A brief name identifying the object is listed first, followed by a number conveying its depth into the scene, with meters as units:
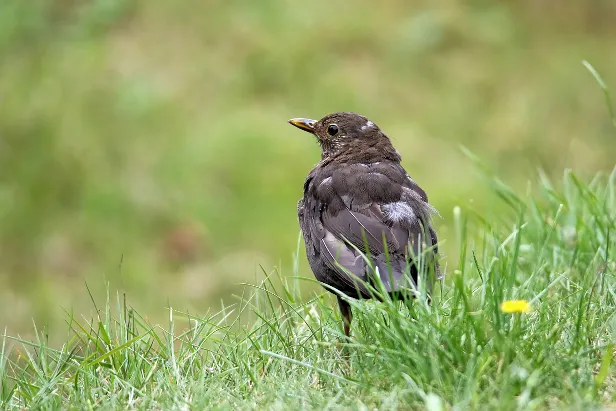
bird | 7.42
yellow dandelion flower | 5.71
